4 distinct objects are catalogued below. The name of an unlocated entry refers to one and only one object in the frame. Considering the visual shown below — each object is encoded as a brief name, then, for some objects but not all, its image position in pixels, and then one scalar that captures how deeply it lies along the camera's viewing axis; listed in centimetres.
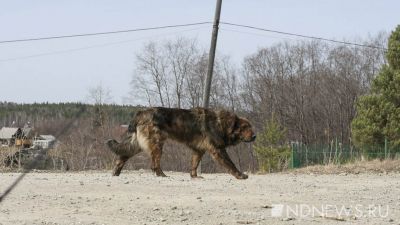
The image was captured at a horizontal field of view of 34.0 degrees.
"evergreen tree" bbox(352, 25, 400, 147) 2947
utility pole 2300
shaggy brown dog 1277
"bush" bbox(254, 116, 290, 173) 3142
